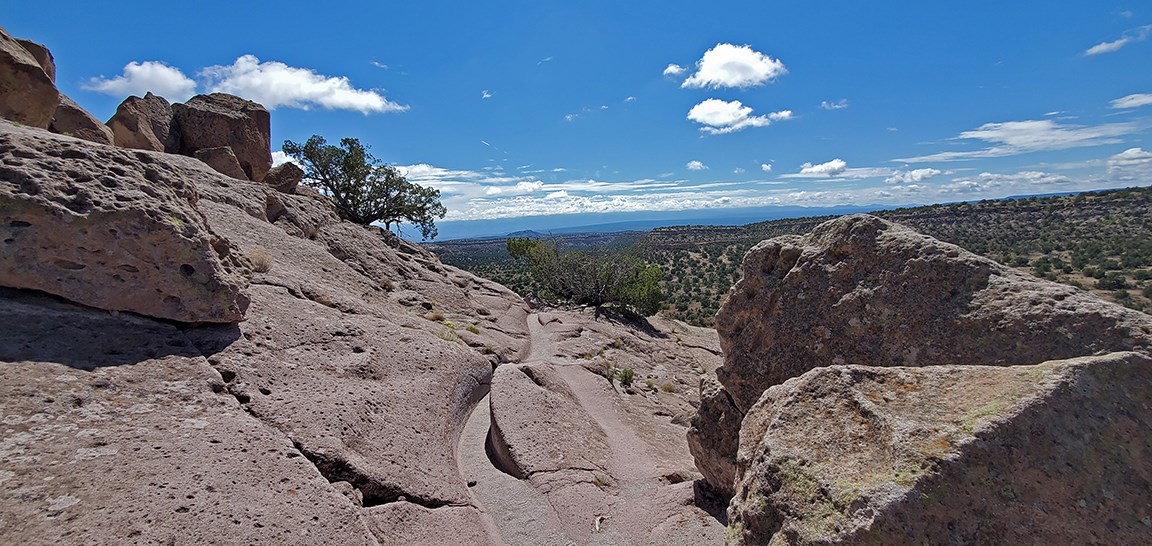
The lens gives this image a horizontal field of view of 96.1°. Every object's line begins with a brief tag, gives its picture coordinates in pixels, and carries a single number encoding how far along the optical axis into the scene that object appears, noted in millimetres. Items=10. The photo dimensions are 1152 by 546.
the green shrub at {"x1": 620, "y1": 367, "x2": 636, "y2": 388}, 15948
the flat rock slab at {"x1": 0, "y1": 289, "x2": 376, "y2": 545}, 4074
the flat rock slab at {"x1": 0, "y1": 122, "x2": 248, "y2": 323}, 5824
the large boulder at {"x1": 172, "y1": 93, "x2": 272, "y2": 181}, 21766
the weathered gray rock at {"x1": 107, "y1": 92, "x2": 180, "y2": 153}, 18297
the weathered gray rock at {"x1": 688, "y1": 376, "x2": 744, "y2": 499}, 7043
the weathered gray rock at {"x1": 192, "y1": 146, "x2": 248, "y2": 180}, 19641
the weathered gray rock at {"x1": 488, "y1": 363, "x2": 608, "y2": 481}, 8531
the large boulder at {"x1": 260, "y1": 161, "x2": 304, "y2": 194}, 21766
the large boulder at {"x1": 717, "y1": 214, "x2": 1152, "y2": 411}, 4199
